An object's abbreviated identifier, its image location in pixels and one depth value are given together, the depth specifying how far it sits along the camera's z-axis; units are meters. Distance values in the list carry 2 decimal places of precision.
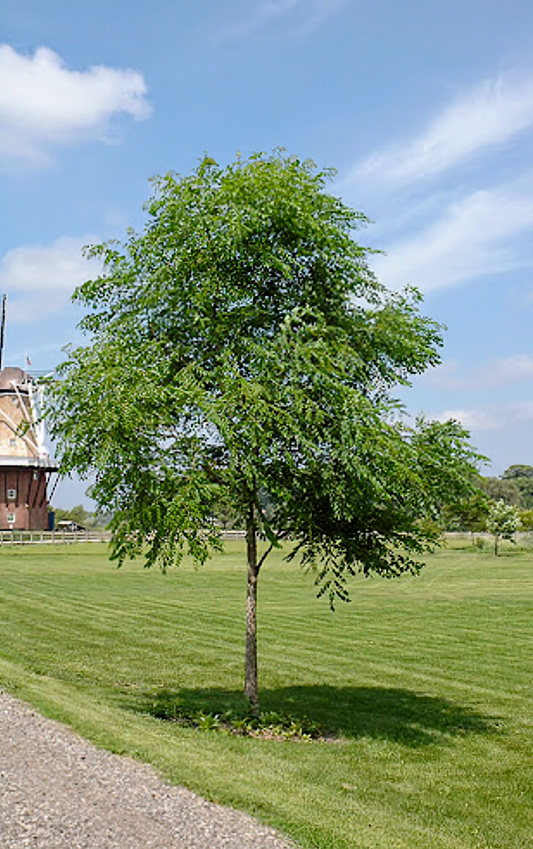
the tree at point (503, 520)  66.44
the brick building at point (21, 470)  71.50
